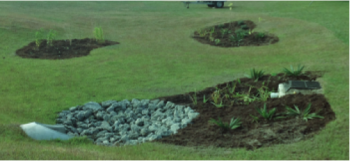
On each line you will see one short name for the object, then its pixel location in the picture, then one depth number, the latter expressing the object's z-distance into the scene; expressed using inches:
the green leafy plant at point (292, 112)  247.4
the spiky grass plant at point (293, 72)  335.3
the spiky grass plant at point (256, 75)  344.8
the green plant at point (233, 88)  317.8
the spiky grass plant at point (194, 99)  304.2
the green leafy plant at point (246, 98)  295.0
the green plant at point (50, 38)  532.1
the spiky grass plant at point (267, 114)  247.8
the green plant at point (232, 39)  586.2
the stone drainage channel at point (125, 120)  245.8
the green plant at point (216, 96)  299.3
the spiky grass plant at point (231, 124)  240.3
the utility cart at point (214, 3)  1002.2
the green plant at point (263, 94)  288.2
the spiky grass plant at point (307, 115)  239.6
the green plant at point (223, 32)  629.0
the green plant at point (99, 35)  562.3
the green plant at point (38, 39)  529.4
